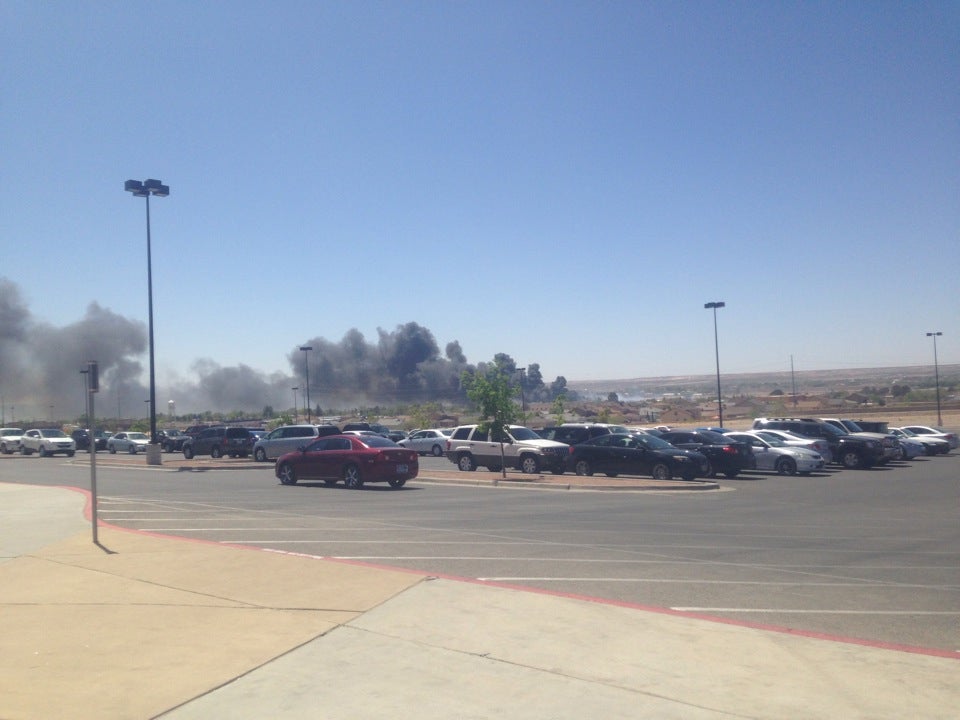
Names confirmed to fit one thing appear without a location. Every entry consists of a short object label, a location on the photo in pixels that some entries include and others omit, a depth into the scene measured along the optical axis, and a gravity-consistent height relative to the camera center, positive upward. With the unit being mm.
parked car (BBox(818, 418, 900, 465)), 32406 -1529
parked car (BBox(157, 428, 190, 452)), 51312 -1258
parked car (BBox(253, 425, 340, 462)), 36656 -964
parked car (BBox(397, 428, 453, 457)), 45500 -1530
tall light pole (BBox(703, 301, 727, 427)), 54625 +5902
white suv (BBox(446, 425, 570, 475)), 28297 -1298
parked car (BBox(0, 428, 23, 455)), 52062 -928
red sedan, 23656 -1263
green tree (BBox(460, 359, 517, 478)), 28438 +392
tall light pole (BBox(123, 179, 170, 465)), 35562 +9098
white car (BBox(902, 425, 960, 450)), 40844 -1676
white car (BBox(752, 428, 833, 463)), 30766 -1395
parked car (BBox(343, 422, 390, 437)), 48856 -750
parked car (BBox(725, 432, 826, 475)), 29219 -1812
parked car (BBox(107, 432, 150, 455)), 53219 -1267
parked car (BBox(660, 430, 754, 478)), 27688 -1566
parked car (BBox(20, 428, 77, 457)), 47531 -1010
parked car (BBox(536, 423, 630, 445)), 30469 -825
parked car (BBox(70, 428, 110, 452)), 57094 -1085
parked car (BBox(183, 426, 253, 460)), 40812 -1098
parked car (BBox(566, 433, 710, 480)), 25859 -1535
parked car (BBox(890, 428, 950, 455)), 39469 -2030
